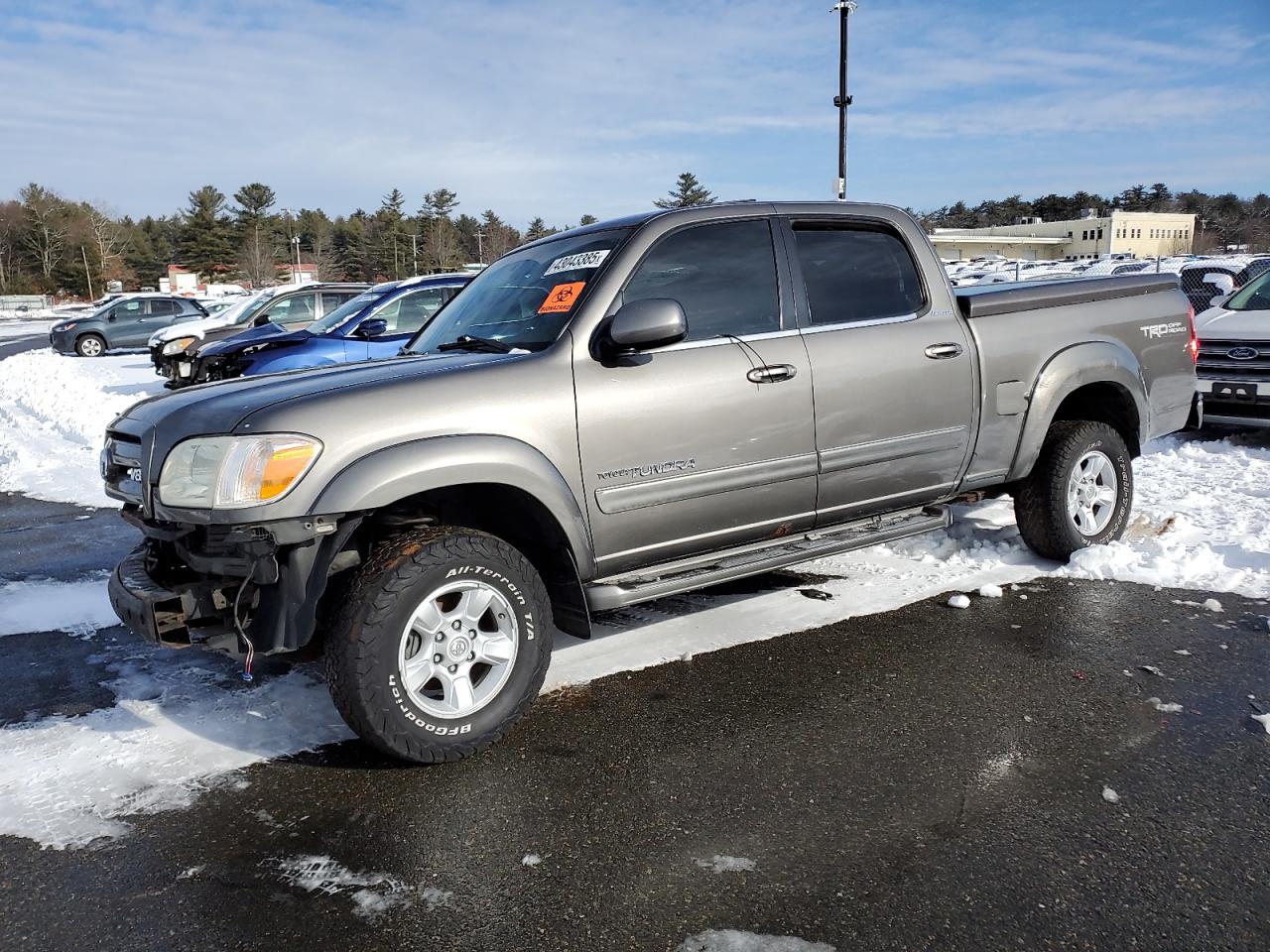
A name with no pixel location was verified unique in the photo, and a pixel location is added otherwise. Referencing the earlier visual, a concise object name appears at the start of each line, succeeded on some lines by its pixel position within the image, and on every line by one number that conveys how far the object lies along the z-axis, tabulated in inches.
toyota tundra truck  123.7
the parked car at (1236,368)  340.5
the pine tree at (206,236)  3371.1
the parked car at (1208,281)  531.5
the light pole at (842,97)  749.9
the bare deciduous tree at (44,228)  3289.9
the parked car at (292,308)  603.8
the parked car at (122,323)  997.8
